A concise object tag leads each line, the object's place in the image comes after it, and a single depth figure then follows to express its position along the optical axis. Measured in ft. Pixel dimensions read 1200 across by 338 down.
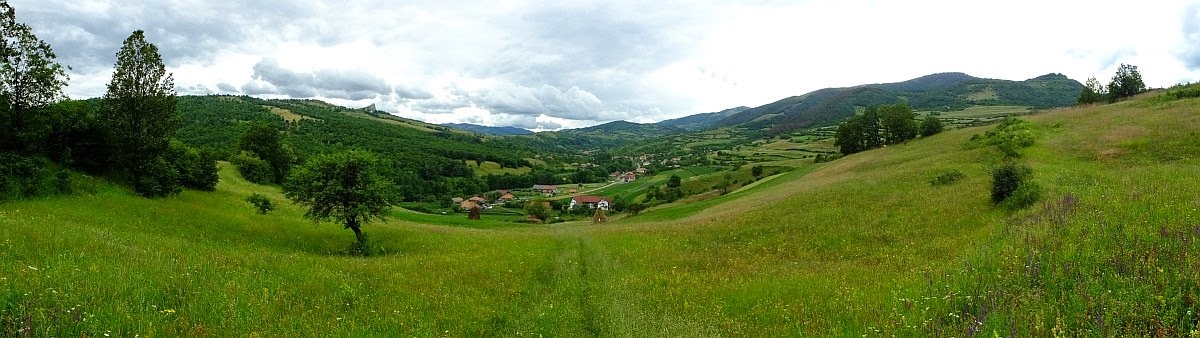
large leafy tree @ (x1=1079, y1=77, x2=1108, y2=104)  252.42
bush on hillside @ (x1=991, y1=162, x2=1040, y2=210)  66.39
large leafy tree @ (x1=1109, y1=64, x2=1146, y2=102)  233.35
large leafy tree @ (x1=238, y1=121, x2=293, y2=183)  217.97
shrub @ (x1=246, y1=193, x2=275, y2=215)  113.39
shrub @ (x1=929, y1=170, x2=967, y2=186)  105.50
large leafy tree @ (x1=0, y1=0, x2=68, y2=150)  78.07
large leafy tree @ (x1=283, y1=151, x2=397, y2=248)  84.07
